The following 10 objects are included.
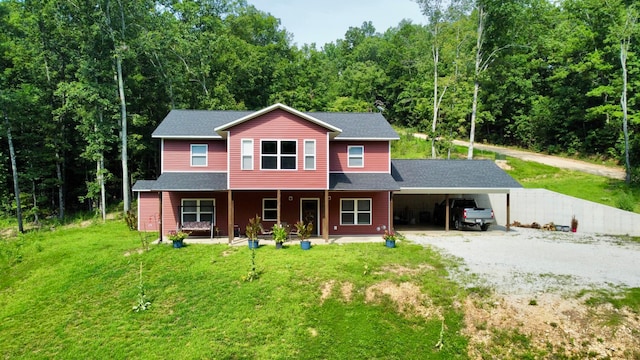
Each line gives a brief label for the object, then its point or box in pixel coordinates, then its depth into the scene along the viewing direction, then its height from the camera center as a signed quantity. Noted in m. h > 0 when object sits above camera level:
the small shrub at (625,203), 20.48 -1.63
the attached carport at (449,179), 19.25 -0.16
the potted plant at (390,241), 15.94 -2.78
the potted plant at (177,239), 15.84 -2.58
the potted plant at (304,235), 15.56 -2.45
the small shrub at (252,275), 12.41 -3.30
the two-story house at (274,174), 16.70 +0.19
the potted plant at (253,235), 15.44 -2.38
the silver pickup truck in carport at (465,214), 19.72 -2.13
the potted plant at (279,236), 15.66 -2.46
